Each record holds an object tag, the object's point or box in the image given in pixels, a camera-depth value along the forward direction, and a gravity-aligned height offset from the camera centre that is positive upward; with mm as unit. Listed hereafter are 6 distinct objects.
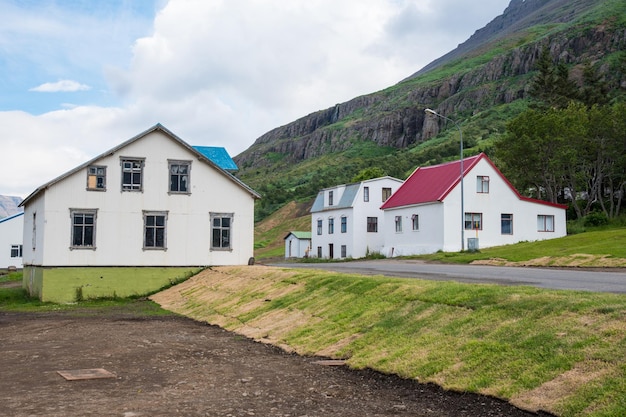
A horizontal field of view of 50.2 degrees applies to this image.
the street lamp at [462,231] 45272 +1338
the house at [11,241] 74812 +966
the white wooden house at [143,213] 35625 +2077
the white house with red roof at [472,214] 50312 +2936
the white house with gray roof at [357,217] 62469 +3245
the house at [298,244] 76875 +766
